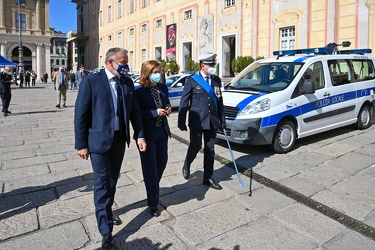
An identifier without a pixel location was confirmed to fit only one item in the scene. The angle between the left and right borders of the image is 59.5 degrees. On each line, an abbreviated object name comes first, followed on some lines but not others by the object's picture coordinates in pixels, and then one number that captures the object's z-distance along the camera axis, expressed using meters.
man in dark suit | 3.07
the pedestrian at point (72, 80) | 29.47
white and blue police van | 6.21
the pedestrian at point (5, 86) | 11.70
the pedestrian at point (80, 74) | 22.82
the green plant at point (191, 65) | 25.05
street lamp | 36.00
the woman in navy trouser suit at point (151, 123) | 3.71
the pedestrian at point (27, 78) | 34.25
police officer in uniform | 4.54
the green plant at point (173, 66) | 28.47
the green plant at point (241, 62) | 19.72
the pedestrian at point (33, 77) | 36.49
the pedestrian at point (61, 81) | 13.74
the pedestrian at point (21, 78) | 31.77
